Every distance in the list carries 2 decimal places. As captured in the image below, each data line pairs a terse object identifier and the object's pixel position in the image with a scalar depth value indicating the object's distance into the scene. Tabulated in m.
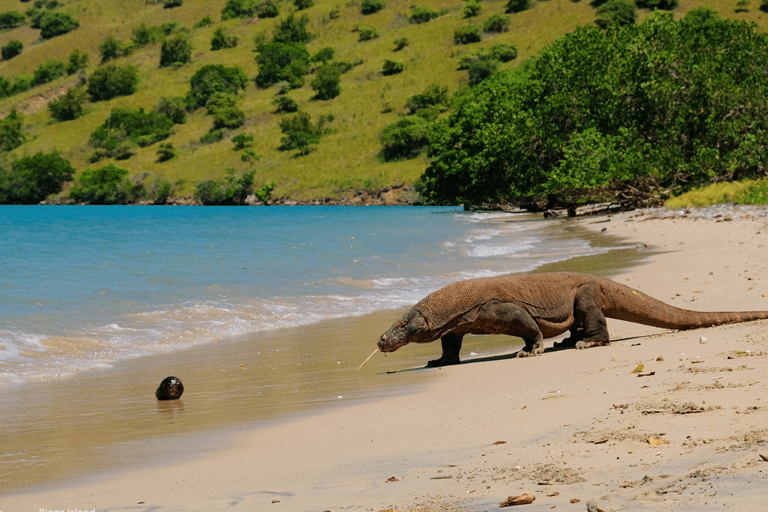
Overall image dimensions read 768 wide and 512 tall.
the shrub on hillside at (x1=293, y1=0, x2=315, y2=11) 153.62
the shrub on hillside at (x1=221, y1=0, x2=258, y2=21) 158.75
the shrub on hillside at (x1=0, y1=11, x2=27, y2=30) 179.12
